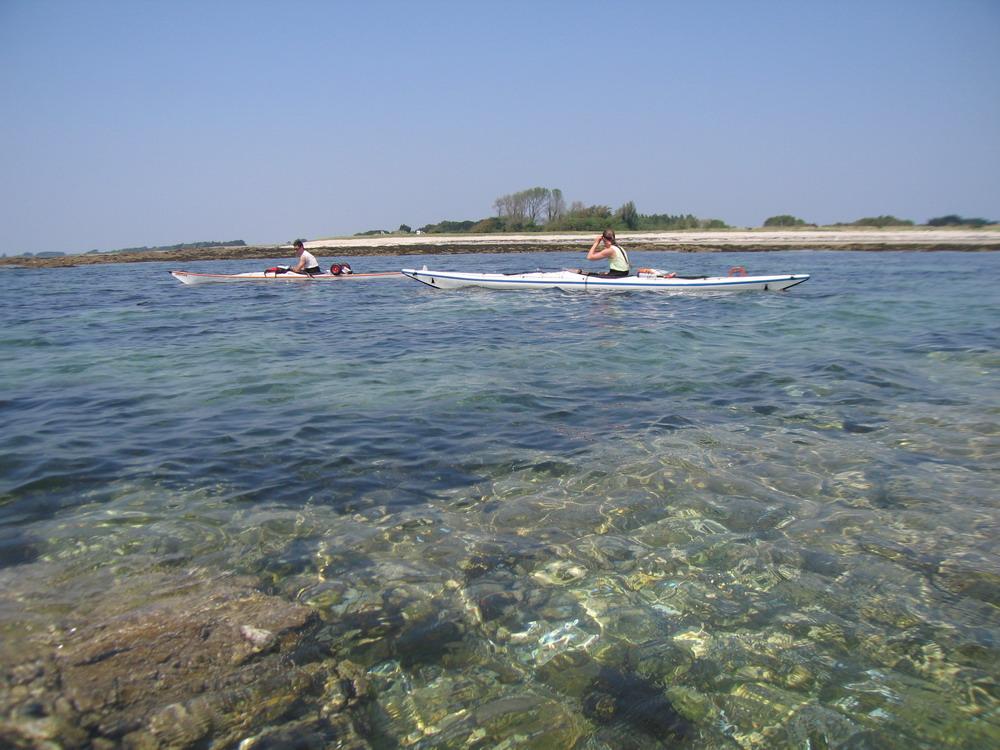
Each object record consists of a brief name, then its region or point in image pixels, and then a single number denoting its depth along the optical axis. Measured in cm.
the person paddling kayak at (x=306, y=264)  2244
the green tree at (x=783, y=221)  7319
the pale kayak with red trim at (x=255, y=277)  2269
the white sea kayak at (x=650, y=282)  1769
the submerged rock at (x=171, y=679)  240
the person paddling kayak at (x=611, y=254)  1733
